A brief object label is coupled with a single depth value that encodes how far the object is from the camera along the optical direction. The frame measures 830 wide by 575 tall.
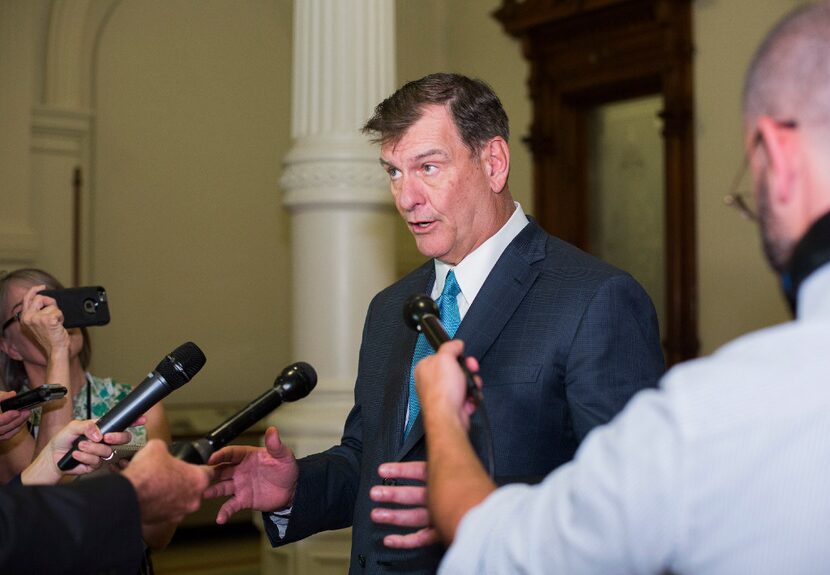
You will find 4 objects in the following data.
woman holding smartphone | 2.96
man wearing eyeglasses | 1.02
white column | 4.04
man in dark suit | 2.05
